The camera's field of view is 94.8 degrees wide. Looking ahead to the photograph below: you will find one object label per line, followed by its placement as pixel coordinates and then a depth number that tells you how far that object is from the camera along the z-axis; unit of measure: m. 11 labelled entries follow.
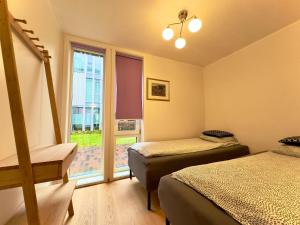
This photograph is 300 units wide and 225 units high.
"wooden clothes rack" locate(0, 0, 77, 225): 0.70
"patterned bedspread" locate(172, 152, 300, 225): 0.66
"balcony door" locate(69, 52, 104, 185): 2.35
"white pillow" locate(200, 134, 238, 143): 2.49
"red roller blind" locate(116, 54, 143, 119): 2.56
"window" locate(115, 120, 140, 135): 2.61
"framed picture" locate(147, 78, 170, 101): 2.78
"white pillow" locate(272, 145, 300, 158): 1.61
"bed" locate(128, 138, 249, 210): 1.69
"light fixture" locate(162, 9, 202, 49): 1.42
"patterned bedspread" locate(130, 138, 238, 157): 1.90
